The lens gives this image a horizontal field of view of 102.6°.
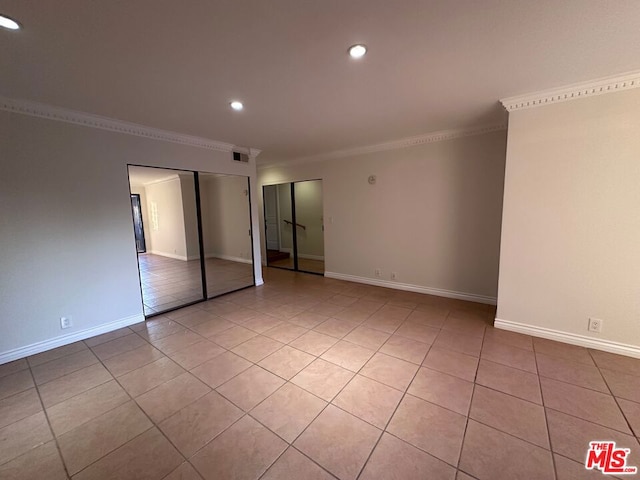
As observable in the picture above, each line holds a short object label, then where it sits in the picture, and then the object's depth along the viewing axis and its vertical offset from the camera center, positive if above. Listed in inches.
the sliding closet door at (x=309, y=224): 270.1 -14.3
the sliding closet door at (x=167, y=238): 160.7 -18.8
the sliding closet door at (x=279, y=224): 279.1 -14.7
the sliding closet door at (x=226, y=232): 181.9 -15.5
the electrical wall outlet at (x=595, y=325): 96.3 -45.2
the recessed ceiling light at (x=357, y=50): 67.8 +42.8
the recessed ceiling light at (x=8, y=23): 54.7 +42.3
